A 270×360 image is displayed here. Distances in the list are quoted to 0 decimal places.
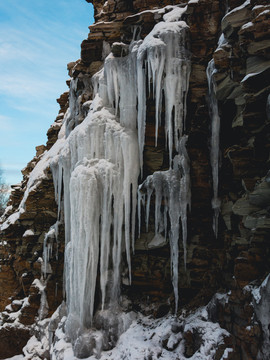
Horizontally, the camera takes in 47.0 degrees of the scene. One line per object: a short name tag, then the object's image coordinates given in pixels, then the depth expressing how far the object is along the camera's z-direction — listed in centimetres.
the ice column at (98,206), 707
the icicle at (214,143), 627
